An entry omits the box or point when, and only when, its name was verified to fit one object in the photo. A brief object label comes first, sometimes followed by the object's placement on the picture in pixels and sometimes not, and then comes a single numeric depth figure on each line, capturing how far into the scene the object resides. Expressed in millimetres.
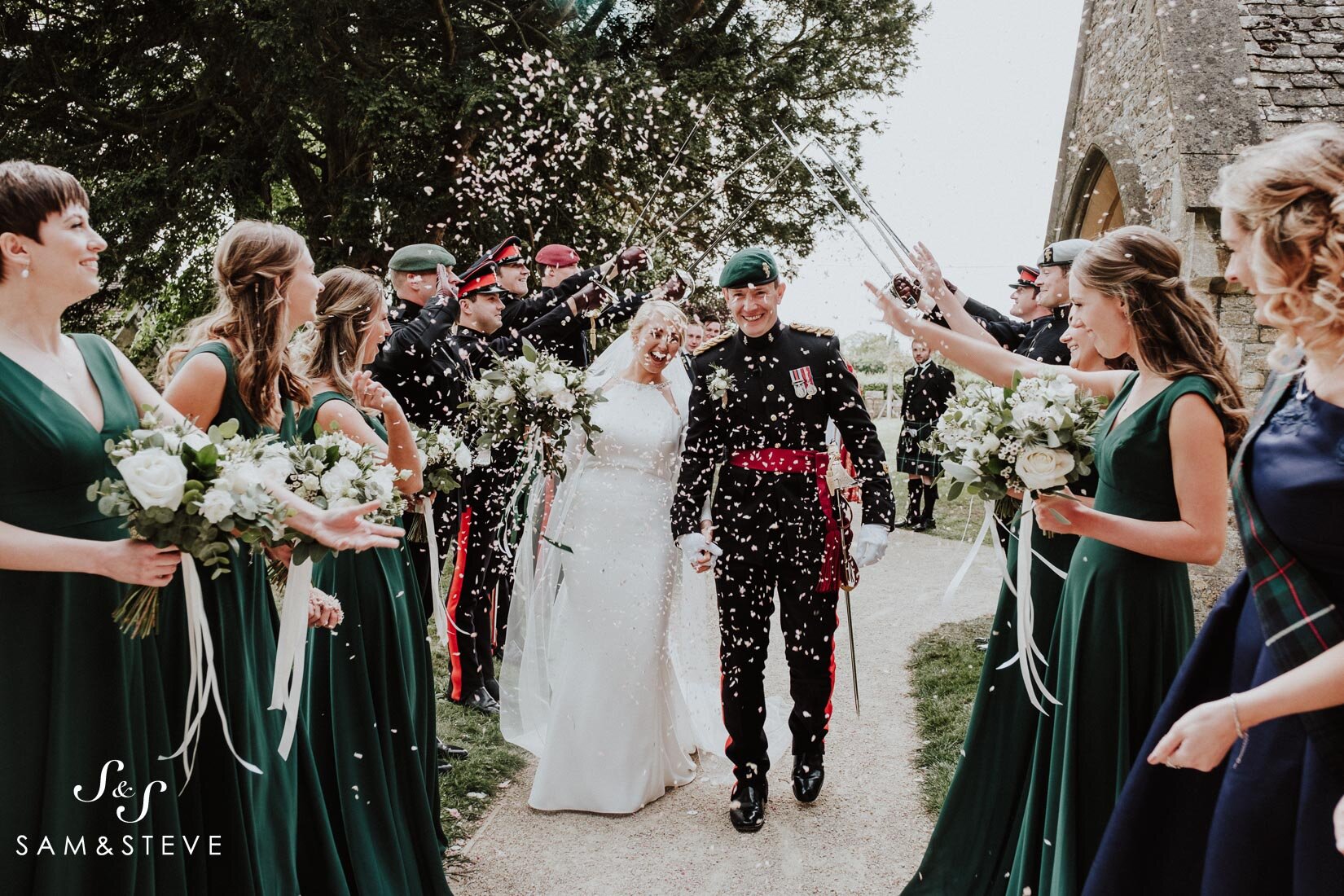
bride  4641
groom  4461
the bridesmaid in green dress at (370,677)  3326
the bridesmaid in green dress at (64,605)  2293
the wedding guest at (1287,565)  1809
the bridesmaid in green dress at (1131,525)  2600
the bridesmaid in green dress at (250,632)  2652
